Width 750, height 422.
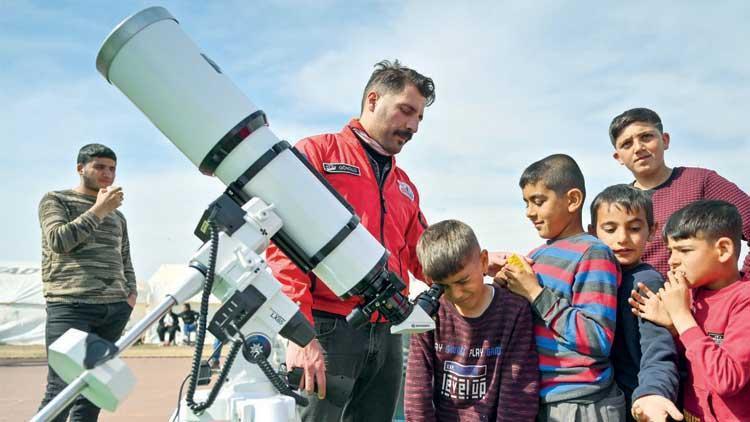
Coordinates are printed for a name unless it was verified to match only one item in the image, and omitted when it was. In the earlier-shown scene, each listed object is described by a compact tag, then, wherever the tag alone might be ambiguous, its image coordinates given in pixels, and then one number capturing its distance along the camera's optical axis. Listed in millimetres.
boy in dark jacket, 1964
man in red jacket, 2598
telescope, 1636
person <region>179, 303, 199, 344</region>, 17614
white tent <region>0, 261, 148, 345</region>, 19319
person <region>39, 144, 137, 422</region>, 3637
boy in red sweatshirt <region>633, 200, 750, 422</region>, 1908
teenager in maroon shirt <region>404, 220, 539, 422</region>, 2131
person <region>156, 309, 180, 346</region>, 20266
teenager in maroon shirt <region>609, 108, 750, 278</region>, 2926
